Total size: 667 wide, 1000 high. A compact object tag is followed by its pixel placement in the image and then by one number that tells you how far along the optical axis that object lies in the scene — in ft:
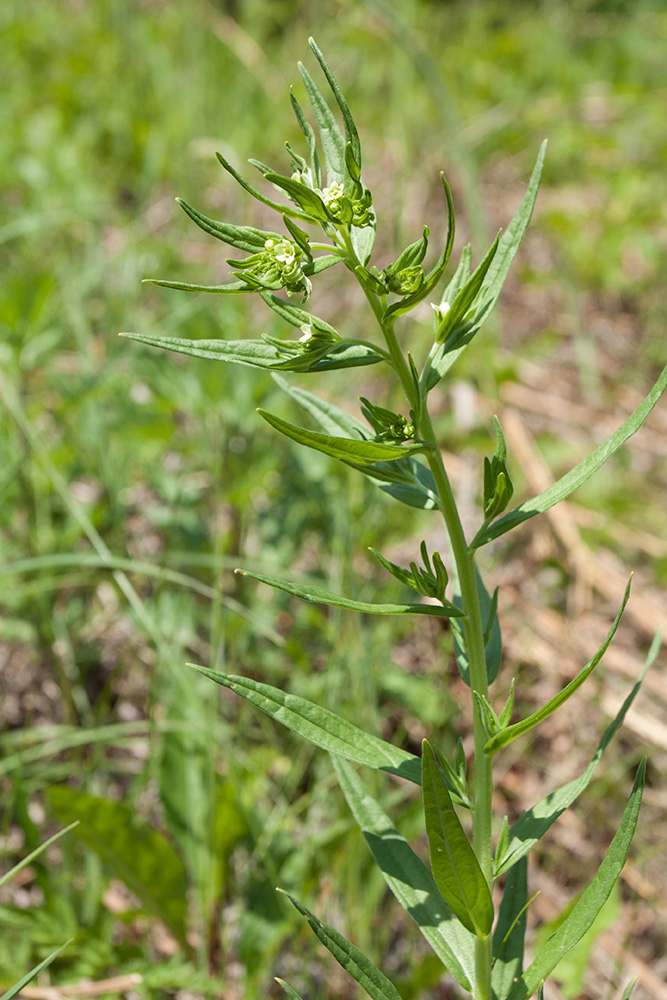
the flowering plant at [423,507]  2.06
